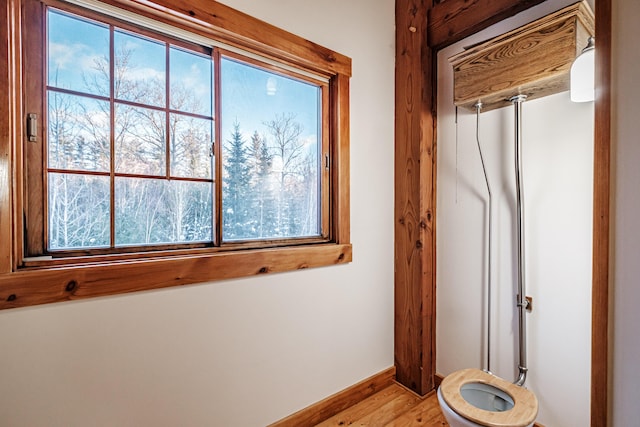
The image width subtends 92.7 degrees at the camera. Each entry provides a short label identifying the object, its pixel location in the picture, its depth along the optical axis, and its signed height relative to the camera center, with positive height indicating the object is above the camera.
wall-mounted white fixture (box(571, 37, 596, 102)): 1.19 +0.54
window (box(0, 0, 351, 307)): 1.08 +0.28
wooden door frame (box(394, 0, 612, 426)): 1.89 +0.27
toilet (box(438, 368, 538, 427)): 1.15 -0.79
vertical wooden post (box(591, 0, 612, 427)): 0.71 -0.01
